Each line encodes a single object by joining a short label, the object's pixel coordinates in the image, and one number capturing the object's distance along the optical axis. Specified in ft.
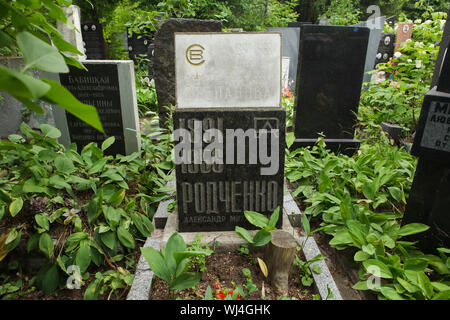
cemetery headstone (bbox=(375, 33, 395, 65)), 30.14
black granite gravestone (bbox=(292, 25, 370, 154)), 12.98
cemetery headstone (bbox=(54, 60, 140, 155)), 11.60
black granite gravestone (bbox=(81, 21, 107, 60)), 36.68
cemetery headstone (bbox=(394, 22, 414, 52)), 27.61
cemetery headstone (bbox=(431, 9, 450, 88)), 13.16
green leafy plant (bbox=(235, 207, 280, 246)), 6.79
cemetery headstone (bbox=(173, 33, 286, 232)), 7.05
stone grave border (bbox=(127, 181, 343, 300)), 6.18
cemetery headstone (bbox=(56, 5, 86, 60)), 14.64
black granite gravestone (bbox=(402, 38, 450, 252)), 6.81
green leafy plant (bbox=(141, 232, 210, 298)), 5.51
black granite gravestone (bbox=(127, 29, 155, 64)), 37.57
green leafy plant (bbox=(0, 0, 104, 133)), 1.75
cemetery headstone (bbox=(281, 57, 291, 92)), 24.35
